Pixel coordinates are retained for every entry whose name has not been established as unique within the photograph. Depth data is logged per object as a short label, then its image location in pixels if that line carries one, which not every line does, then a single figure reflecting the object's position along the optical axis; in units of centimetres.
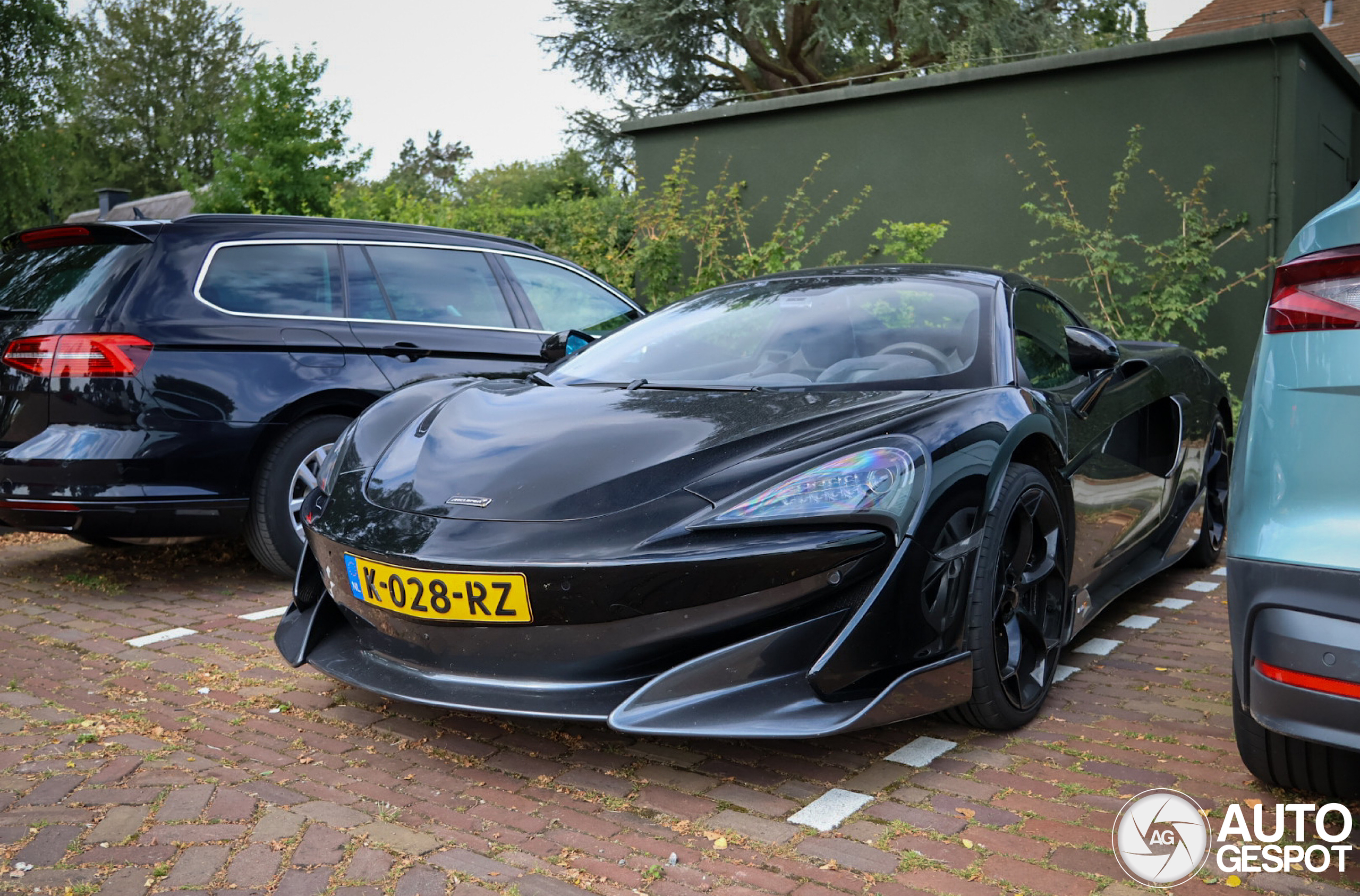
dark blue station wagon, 432
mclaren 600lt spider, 248
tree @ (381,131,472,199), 4484
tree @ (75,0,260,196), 4153
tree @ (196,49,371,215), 1381
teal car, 193
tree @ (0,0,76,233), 1741
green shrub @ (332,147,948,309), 1102
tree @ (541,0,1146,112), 2166
